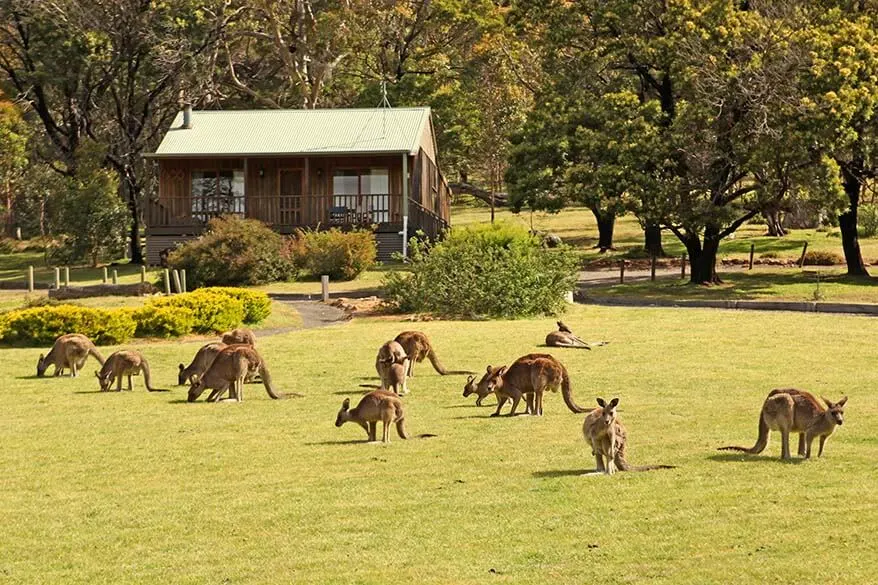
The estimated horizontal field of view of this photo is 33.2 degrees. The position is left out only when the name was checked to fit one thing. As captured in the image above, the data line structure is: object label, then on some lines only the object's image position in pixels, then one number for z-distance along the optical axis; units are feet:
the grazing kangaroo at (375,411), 58.75
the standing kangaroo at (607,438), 47.78
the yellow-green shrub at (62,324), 108.78
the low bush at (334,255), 180.04
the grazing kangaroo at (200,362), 78.43
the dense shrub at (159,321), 112.06
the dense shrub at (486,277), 128.26
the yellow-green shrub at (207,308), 115.14
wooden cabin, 204.95
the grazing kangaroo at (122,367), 80.84
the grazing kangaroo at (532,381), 64.85
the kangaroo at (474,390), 69.56
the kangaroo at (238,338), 88.79
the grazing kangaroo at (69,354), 88.28
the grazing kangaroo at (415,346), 81.05
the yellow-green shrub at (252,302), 122.42
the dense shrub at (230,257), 171.42
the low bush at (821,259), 193.26
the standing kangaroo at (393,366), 71.87
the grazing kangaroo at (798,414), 50.44
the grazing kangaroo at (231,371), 73.41
